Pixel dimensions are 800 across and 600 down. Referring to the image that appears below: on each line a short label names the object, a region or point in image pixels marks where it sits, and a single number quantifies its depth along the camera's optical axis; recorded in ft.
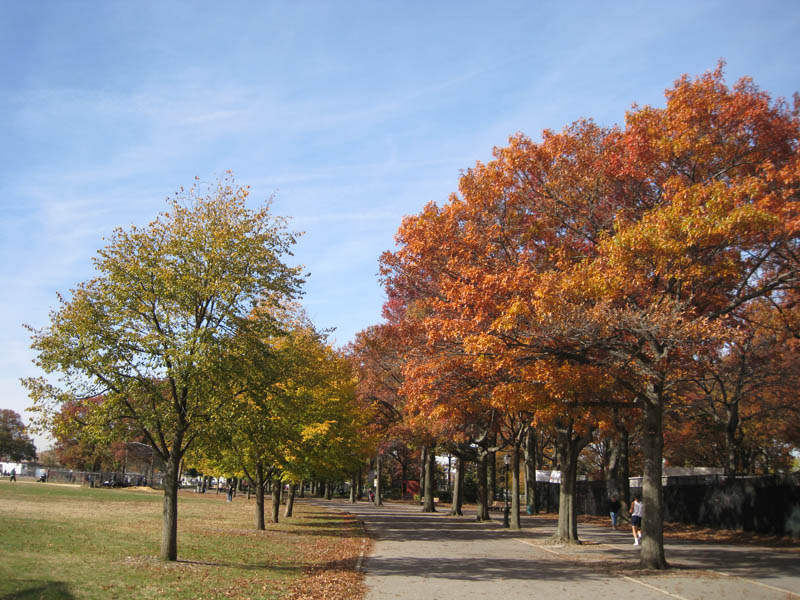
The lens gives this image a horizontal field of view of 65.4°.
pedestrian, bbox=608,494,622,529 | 91.10
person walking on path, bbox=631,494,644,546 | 67.70
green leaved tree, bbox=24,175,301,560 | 43.68
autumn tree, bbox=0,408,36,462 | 322.34
